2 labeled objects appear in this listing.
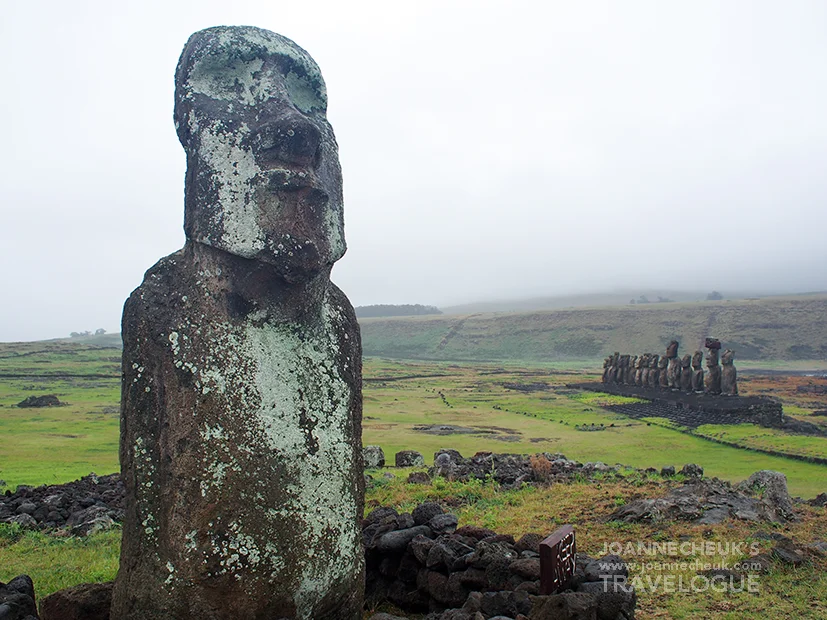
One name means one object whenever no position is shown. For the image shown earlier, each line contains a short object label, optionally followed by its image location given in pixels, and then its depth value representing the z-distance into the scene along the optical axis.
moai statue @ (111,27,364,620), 3.41
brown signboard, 3.86
